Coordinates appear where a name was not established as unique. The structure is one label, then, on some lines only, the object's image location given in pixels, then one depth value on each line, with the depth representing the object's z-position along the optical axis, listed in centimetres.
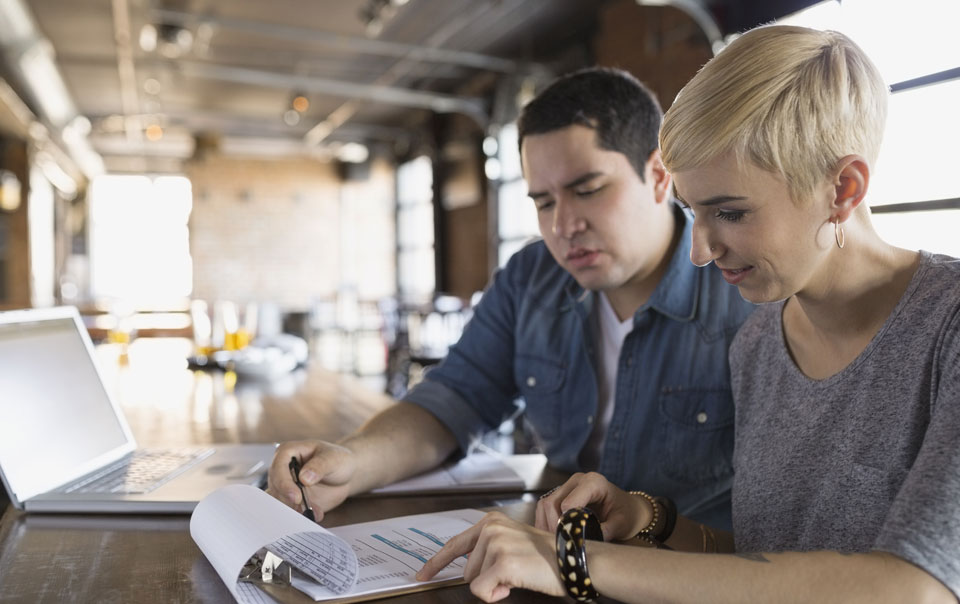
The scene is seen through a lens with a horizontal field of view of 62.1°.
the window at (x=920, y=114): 328
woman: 70
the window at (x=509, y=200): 753
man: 133
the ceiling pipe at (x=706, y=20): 433
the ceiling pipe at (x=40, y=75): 579
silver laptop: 108
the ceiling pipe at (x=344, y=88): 680
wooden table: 80
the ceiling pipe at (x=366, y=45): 566
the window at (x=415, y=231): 1028
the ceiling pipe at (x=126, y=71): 589
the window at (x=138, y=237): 1233
